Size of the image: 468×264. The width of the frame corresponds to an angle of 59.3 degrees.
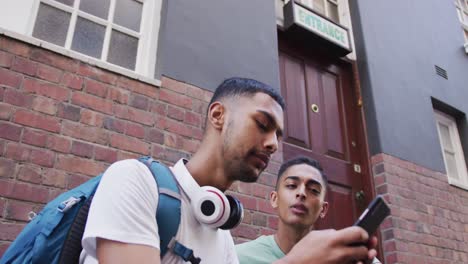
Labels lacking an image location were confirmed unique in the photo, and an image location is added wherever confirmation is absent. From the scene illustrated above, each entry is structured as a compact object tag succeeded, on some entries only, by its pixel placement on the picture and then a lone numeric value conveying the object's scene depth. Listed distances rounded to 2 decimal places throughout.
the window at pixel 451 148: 5.47
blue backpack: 1.15
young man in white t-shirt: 1.09
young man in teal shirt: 2.47
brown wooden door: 4.16
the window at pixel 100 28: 2.85
